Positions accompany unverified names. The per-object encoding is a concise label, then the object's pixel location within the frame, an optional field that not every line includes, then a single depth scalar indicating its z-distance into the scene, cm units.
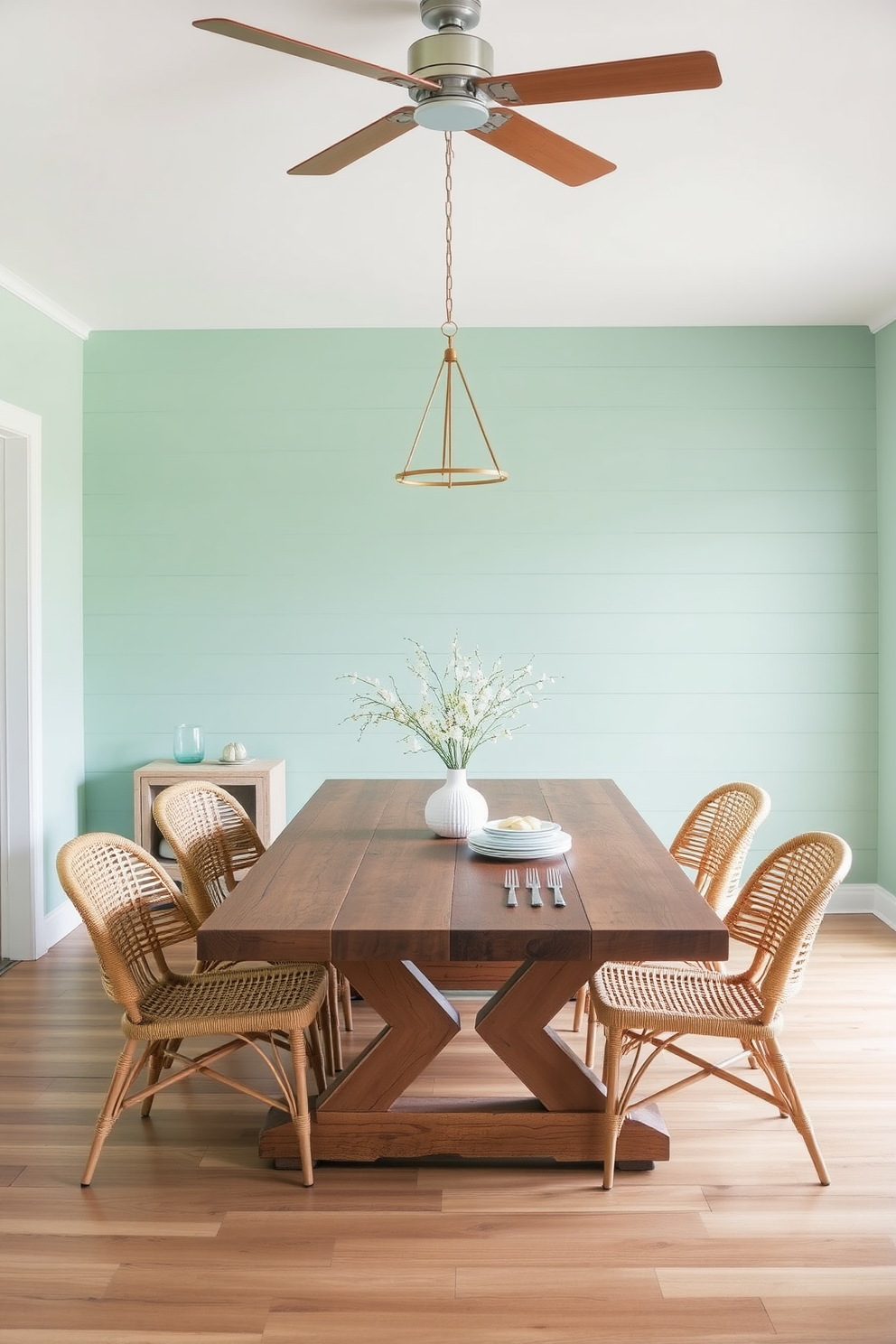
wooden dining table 240
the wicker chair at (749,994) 266
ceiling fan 194
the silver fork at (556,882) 262
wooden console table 477
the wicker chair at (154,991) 268
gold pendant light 292
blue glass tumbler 499
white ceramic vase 325
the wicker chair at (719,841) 333
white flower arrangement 320
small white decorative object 492
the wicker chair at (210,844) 328
